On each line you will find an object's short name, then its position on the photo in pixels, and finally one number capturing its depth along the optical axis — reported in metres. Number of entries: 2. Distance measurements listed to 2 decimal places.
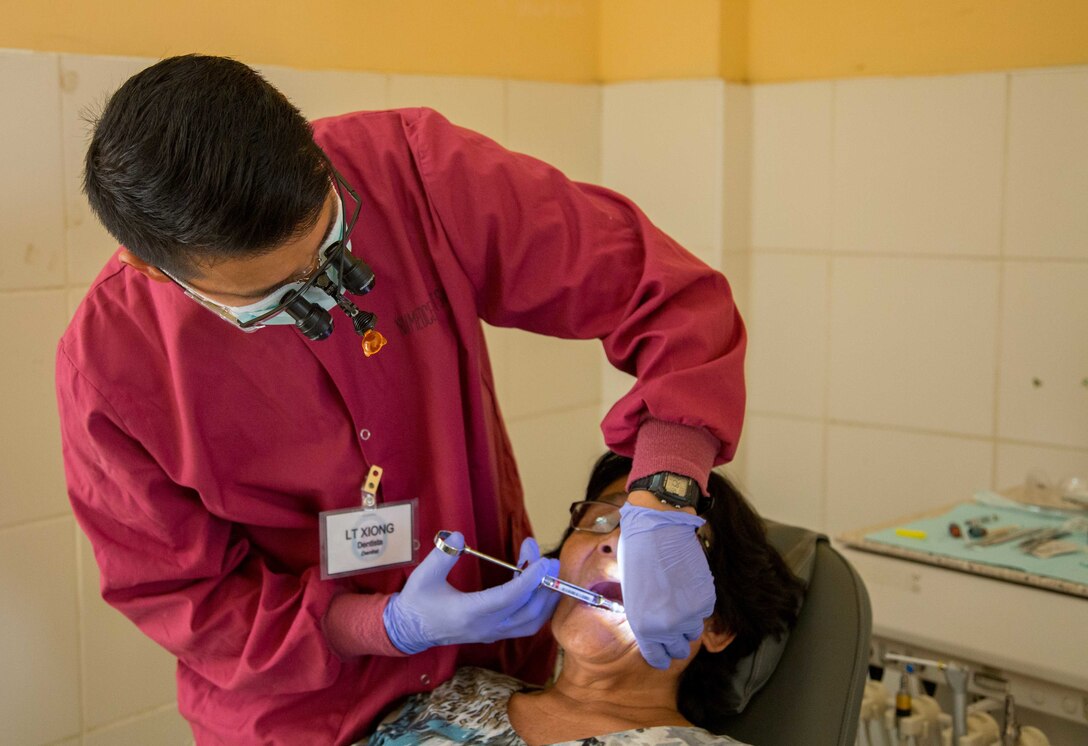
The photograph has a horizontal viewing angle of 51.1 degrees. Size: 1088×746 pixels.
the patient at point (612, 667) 1.69
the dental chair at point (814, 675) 1.62
